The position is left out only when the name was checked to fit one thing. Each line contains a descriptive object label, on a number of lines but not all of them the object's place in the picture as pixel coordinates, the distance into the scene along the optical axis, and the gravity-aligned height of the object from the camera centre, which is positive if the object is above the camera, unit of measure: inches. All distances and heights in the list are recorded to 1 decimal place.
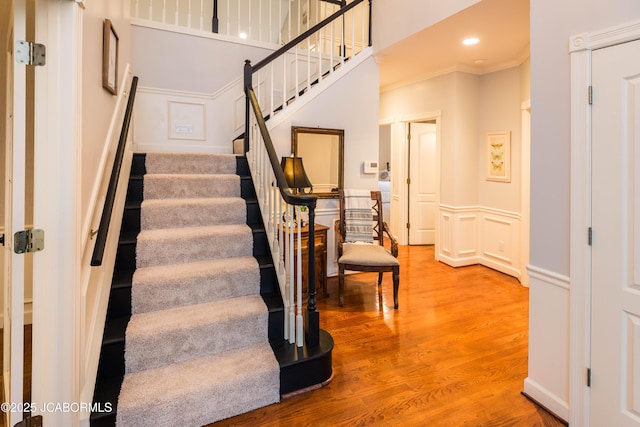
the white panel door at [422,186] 247.3 +13.4
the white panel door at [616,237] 62.9 -6.2
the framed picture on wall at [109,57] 92.7 +41.2
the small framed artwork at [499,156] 178.1 +25.5
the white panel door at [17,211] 53.3 -1.0
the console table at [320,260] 138.1 -23.1
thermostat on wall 175.2 +19.0
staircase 72.9 -27.8
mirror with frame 161.5 +22.9
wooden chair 136.9 -20.5
